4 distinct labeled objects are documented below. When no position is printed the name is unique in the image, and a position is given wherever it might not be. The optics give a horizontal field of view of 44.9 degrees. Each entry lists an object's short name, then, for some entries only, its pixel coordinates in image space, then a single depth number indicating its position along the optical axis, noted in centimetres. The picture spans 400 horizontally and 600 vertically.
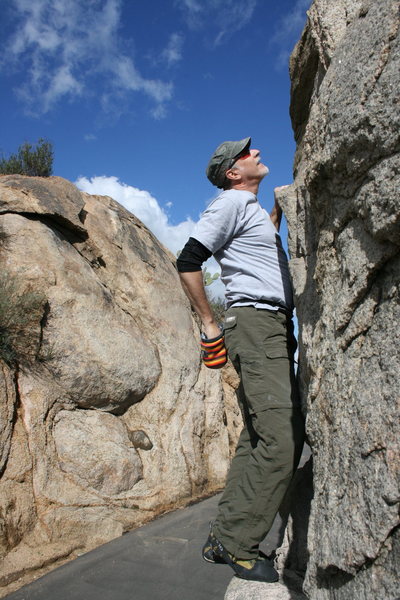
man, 243
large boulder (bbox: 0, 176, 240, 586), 434
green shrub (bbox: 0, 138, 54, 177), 957
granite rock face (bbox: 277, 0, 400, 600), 152
